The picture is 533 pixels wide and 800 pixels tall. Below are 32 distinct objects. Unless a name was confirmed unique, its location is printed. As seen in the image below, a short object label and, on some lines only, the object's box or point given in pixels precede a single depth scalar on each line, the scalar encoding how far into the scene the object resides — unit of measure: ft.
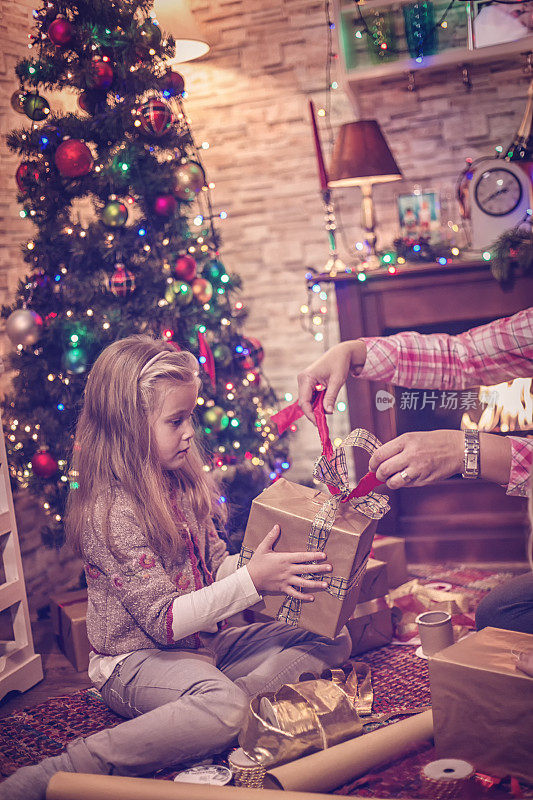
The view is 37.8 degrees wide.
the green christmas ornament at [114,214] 9.40
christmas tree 9.39
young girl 5.93
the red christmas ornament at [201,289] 10.16
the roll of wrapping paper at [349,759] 5.47
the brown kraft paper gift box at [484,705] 5.20
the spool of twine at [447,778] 5.42
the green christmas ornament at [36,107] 9.52
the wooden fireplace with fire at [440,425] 10.71
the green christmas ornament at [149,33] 9.50
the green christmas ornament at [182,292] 9.71
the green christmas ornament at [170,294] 9.69
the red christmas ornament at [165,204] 9.74
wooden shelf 10.88
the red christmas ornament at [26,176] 9.53
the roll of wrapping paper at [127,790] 5.19
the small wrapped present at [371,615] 8.07
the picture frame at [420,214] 12.36
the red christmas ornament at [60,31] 9.22
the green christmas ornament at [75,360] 9.25
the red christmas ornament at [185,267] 9.80
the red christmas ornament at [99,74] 9.28
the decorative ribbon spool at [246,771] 5.85
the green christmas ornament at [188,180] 9.86
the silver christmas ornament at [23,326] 9.29
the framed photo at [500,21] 10.98
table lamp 10.96
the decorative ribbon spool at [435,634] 7.20
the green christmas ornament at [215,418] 10.21
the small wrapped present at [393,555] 9.55
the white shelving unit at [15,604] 8.32
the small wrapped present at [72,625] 8.66
